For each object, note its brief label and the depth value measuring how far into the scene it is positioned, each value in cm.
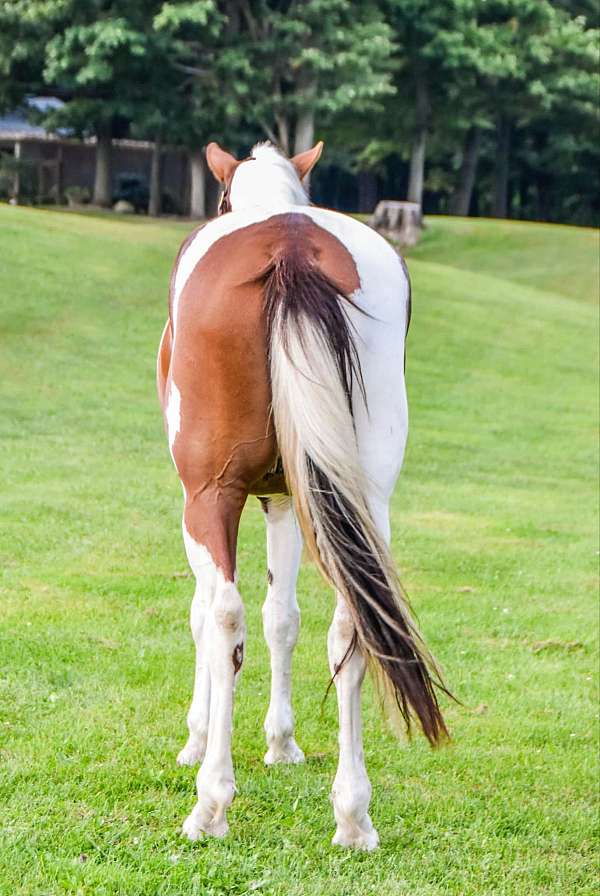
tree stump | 5575
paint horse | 709
